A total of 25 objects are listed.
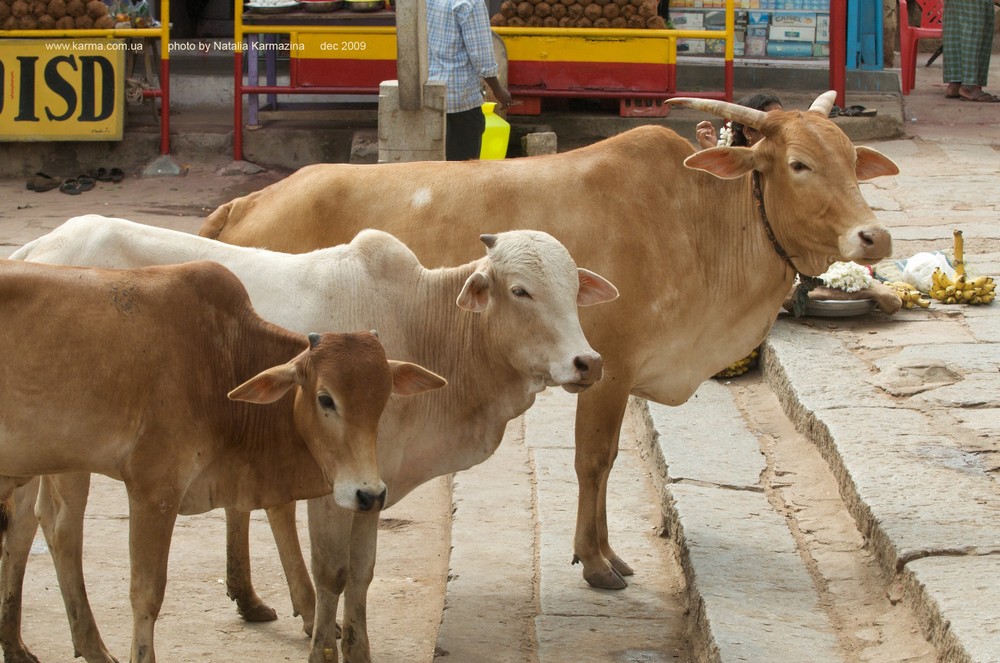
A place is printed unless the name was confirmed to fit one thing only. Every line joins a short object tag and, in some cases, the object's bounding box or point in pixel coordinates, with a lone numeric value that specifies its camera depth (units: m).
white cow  4.29
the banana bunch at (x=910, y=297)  7.89
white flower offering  7.62
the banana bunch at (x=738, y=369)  7.54
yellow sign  13.21
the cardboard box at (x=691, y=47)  14.66
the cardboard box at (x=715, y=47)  14.68
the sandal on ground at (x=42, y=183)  12.81
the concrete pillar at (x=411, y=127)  9.44
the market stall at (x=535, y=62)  12.84
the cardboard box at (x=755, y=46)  14.48
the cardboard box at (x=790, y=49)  14.44
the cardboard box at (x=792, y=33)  14.40
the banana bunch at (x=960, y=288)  7.85
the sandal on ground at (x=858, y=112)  13.10
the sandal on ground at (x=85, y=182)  12.81
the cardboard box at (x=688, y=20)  14.07
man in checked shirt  9.61
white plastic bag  8.13
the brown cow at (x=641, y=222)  5.16
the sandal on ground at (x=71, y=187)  12.63
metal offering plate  7.68
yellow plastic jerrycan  10.66
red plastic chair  15.74
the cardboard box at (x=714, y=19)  14.05
